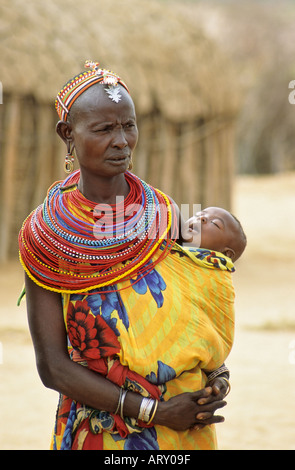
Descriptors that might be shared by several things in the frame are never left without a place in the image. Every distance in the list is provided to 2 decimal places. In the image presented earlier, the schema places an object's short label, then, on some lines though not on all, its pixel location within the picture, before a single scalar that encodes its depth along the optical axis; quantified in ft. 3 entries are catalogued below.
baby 14.58
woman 12.70
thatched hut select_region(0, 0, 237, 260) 64.54
